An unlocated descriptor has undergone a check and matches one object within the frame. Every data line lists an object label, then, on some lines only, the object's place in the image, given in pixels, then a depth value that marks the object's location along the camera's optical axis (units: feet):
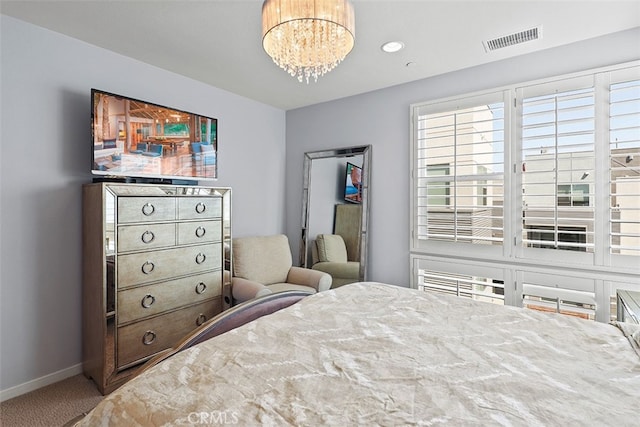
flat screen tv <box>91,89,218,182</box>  7.92
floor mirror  11.75
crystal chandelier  4.41
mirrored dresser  7.55
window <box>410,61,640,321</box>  7.85
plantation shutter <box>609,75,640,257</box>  7.60
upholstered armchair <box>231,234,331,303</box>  10.94
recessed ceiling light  8.25
